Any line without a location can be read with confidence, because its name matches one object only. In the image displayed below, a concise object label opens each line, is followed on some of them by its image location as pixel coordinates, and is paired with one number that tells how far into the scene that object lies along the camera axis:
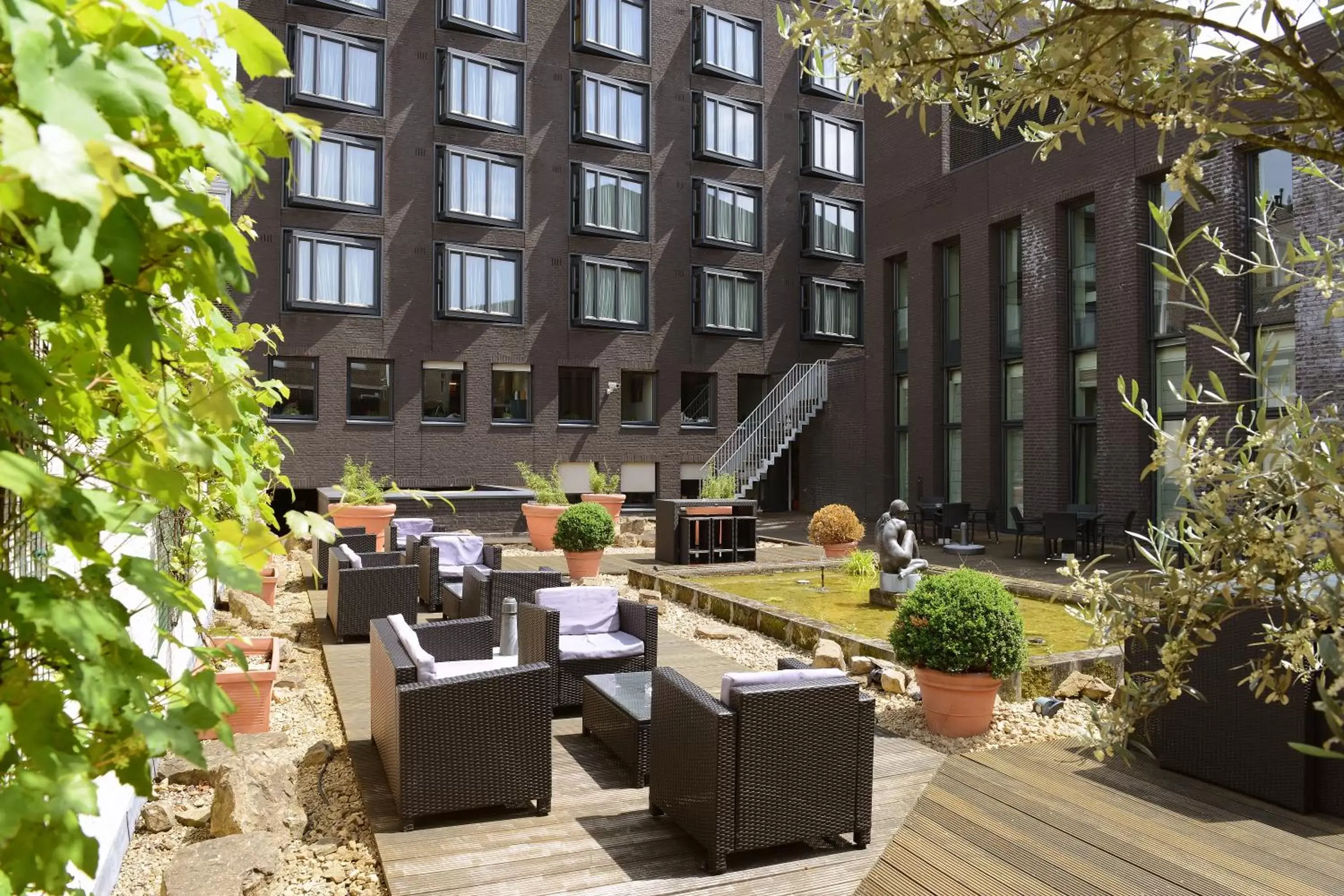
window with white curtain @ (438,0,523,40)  23.72
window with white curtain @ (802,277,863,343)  28.34
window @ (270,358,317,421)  22.44
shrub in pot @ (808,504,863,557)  14.38
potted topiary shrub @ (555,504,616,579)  13.48
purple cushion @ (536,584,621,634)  7.80
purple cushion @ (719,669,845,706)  4.61
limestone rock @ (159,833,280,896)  3.78
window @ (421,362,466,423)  23.77
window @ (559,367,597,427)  25.39
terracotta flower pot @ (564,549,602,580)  13.66
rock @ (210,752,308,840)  4.47
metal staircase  25.14
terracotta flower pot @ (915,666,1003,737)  6.18
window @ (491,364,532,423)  24.59
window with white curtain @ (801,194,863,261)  28.34
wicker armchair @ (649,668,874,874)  4.39
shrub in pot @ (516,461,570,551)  17.22
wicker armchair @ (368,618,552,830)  4.75
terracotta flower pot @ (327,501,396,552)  15.76
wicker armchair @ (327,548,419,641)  9.14
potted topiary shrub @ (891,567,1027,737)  6.17
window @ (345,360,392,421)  23.06
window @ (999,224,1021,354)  19.72
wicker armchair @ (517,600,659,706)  6.95
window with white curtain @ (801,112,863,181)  28.47
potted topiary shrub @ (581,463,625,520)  19.12
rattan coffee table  5.46
